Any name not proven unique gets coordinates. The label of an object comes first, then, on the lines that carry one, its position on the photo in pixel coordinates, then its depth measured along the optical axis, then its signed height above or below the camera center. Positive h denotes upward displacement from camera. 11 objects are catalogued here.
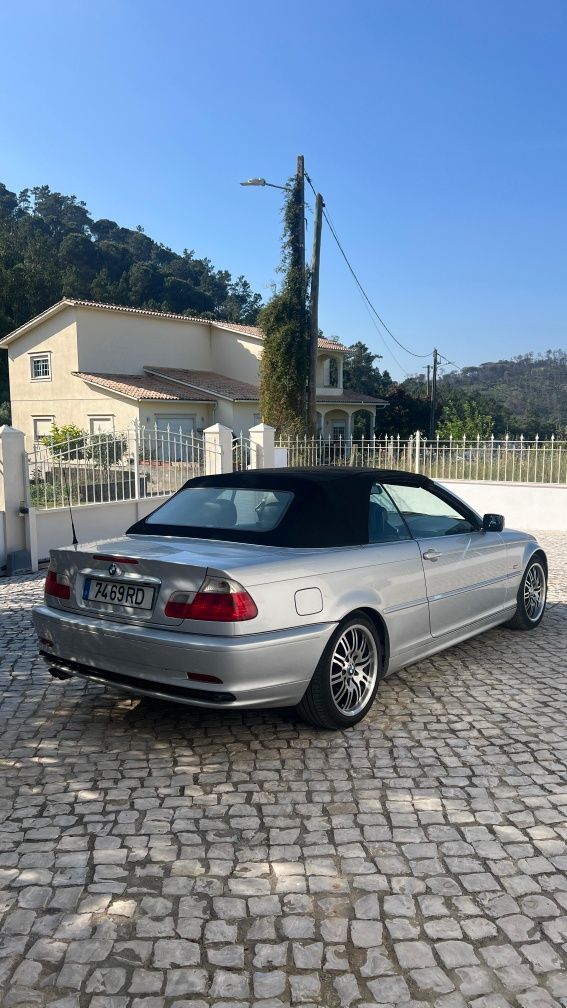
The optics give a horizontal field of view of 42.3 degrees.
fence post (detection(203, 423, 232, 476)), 12.88 -0.09
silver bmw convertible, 3.67 -0.84
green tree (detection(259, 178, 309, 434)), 27.53 +3.22
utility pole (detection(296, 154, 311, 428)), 22.94 +7.02
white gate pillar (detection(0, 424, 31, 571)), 9.48 -0.63
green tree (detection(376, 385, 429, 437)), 46.81 +1.82
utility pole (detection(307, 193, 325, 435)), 21.30 +4.08
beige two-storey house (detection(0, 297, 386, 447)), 30.89 +3.46
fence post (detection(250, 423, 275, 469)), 13.80 -0.07
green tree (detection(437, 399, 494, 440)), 28.48 +0.58
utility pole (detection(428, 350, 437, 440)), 42.01 +2.27
